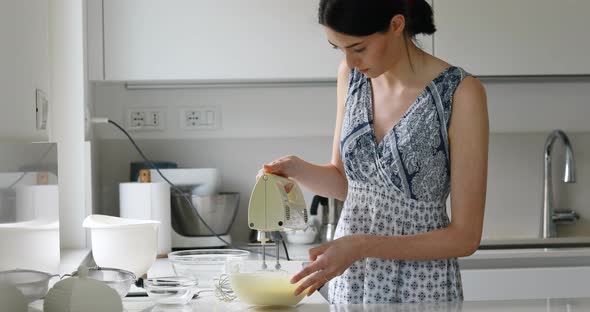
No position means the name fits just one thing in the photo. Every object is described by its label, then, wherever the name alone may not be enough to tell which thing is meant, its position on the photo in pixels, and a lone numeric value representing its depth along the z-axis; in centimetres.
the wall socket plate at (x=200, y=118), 337
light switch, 191
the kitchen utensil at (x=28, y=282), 143
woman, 190
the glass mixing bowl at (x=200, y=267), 209
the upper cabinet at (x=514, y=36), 314
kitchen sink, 318
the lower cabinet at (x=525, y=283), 291
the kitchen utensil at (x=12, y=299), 137
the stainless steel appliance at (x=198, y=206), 312
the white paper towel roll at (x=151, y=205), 299
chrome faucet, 337
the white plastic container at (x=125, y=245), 223
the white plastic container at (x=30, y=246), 145
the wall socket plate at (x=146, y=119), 335
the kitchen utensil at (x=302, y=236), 318
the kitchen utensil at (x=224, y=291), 184
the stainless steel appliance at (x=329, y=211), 319
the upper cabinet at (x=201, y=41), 307
